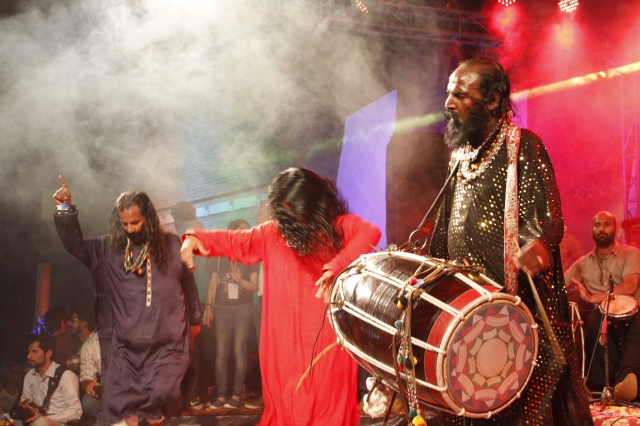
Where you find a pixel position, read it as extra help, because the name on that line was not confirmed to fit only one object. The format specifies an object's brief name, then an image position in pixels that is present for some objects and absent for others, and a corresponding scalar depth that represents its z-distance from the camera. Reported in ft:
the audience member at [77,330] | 19.84
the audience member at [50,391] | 18.31
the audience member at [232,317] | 21.53
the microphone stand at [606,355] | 17.38
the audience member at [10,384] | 19.28
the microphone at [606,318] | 18.30
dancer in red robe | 11.75
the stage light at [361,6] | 24.76
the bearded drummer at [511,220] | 7.52
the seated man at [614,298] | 19.45
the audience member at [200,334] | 22.20
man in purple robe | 15.79
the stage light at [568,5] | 27.22
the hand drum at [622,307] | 18.95
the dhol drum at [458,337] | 6.74
